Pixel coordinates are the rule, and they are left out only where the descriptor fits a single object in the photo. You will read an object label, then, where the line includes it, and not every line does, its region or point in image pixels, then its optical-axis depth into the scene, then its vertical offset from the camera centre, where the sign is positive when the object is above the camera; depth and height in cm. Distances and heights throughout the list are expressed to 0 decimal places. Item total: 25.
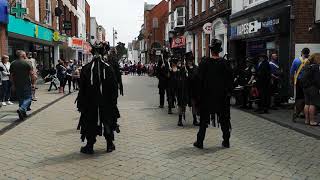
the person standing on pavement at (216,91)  562 -28
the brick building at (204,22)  1750 +323
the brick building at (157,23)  5410 +867
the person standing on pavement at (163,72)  1000 +6
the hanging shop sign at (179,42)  2751 +276
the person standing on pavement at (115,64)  800 +26
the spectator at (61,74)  1575 +4
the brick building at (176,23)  2900 +539
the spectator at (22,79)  853 -11
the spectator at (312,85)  739 -24
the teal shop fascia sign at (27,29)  1395 +222
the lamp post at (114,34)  5989 +719
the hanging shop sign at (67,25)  2534 +375
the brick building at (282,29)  1035 +151
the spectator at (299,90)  792 -37
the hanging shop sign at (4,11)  1234 +238
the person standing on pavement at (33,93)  1212 -66
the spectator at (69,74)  1613 +4
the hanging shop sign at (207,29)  1502 +204
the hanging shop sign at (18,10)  1332 +258
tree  7199 +604
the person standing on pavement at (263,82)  918 -21
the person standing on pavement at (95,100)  536 -40
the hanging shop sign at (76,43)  2919 +288
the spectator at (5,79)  1054 -13
